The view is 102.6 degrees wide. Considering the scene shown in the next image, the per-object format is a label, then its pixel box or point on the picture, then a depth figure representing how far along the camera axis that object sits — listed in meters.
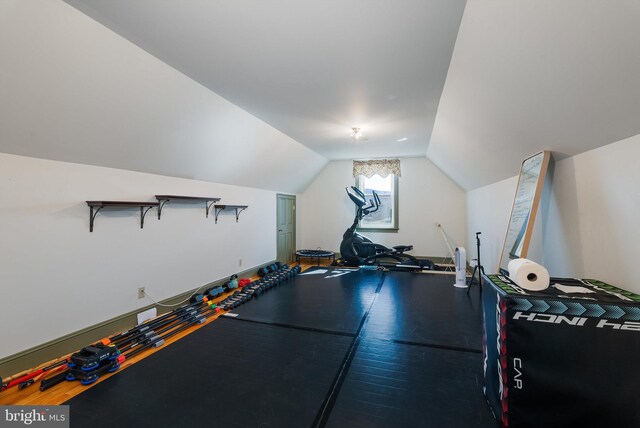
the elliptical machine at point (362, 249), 5.87
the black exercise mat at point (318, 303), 2.88
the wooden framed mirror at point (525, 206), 2.13
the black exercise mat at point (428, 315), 2.47
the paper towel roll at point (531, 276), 1.48
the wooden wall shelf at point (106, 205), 2.52
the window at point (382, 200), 6.71
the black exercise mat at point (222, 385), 1.59
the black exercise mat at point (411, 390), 1.55
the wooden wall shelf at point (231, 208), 4.20
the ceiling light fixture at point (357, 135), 4.27
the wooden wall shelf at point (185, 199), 3.17
